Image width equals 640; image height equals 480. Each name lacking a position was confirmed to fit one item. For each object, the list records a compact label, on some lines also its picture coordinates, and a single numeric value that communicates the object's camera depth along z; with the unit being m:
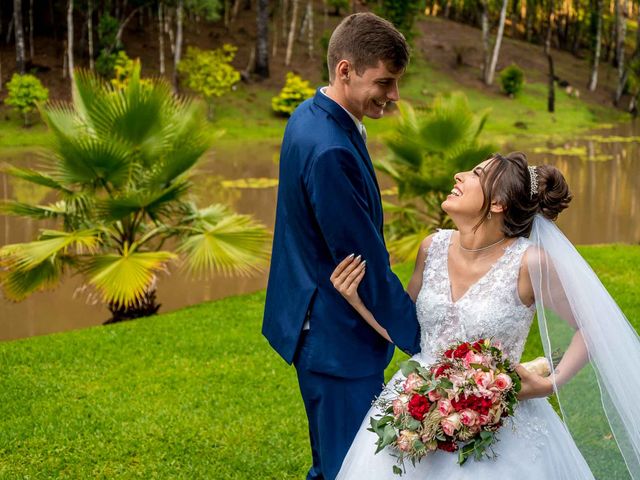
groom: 2.71
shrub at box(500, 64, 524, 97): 34.81
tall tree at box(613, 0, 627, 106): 38.75
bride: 2.80
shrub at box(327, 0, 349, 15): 34.62
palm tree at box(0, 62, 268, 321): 7.84
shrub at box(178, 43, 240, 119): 27.34
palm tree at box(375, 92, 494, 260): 9.20
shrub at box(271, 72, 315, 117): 29.22
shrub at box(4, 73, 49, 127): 24.91
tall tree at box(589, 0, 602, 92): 39.06
